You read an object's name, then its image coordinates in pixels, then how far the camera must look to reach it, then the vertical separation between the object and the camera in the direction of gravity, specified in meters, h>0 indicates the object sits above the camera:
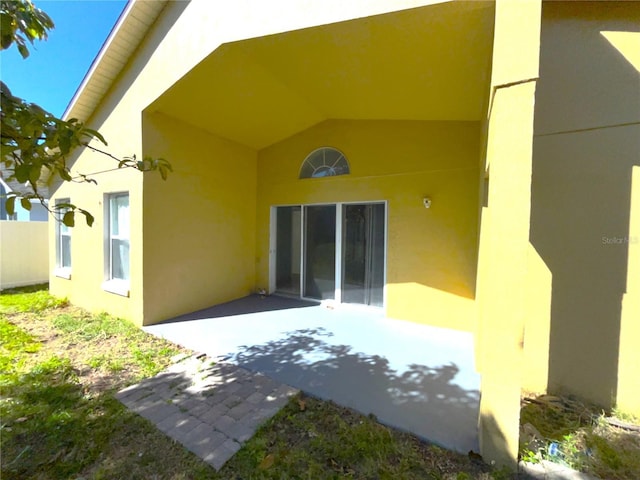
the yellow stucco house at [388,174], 2.71 +0.86
